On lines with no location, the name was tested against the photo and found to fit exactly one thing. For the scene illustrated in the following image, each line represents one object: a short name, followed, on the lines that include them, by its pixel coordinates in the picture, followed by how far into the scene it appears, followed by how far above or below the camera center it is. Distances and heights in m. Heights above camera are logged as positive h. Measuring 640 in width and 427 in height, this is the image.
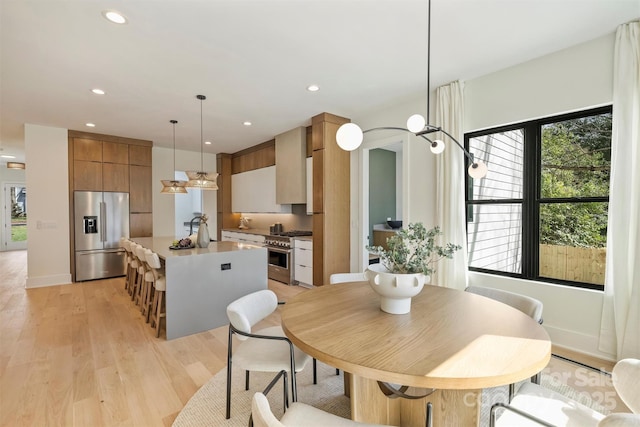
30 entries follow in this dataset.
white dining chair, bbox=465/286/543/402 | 1.74 -0.63
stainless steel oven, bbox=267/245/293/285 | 5.16 -1.08
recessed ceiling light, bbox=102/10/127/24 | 2.15 +1.49
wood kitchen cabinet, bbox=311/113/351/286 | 4.43 +0.12
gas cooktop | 5.41 -0.50
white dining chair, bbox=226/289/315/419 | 1.61 -0.89
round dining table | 0.99 -0.57
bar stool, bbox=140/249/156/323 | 3.32 -1.06
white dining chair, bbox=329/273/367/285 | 2.48 -0.62
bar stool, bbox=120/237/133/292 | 4.28 -0.79
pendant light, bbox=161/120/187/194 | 4.34 +0.33
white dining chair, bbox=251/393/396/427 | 1.12 -0.86
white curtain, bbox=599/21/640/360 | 2.30 +0.03
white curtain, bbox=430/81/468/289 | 3.31 +0.22
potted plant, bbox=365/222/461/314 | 1.43 -0.33
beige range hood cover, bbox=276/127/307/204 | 5.15 +0.78
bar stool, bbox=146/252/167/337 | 3.10 -0.90
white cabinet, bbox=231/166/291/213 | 6.01 +0.37
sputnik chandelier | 1.57 +0.42
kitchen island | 3.05 -0.87
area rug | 1.85 -1.37
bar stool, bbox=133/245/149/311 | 3.49 -0.98
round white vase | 1.42 -0.40
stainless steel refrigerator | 5.40 -0.48
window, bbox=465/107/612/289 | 2.67 +0.09
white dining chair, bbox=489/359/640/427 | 1.11 -0.85
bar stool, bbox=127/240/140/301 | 3.98 -1.03
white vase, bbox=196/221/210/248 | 3.86 -0.41
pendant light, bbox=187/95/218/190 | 3.97 +0.40
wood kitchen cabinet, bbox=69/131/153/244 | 5.43 +0.79
